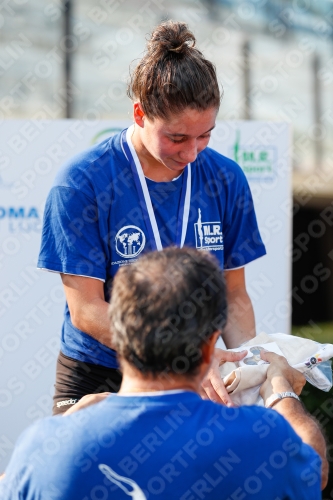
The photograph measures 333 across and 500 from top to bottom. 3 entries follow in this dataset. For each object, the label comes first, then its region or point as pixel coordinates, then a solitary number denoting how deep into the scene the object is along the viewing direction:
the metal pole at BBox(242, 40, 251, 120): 6.94
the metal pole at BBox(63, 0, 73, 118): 6.59
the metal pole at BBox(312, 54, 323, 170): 7.66
